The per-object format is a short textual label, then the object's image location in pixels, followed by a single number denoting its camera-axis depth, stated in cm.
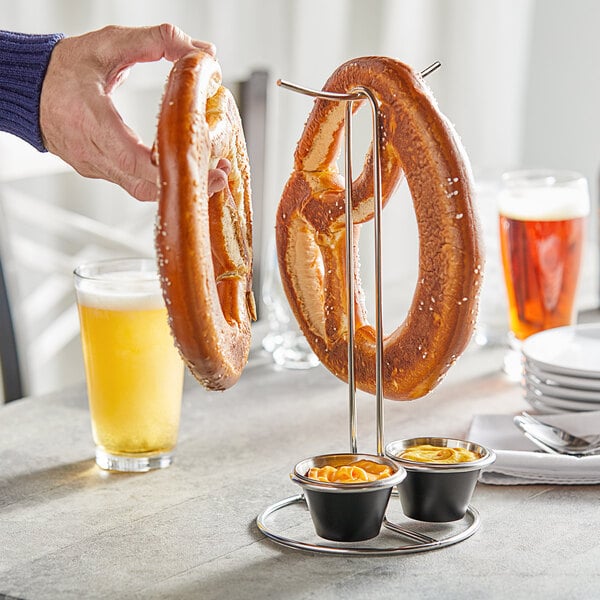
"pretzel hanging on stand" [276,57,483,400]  90
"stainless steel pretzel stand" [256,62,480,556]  91
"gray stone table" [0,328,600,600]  87
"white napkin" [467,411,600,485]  102
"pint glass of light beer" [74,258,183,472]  106
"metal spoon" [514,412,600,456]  106
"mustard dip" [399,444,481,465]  95
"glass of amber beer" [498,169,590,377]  127
